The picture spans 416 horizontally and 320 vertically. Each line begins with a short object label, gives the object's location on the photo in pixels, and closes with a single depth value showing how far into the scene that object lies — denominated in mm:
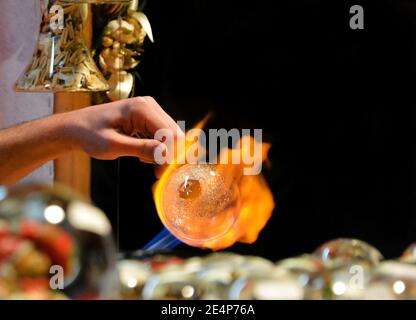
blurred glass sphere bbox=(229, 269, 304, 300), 1337
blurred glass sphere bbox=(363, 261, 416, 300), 1392
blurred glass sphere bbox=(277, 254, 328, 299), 1382
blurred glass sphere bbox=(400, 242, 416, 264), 1627
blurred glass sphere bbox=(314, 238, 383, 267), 1569
